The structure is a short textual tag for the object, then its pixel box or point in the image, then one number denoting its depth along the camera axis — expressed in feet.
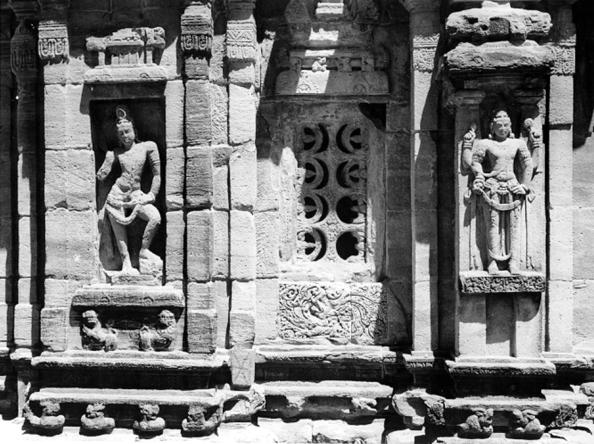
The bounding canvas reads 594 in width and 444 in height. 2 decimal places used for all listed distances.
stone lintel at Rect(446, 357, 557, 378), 25.41
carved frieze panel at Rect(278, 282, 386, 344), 28.99
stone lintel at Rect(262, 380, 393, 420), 28.17
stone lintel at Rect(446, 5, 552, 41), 25.16
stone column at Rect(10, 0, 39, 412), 28.96
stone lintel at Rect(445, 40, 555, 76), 24.86
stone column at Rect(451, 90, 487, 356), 25.86
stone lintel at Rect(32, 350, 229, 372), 26.76
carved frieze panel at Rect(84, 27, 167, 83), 27.17
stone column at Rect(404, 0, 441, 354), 27.30
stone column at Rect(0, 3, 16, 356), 29.84
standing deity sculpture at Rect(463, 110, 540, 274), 25.53
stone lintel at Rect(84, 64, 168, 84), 27.12
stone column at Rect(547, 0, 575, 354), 27.48
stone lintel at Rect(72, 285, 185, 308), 27.02
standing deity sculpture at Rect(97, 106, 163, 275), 27.35
